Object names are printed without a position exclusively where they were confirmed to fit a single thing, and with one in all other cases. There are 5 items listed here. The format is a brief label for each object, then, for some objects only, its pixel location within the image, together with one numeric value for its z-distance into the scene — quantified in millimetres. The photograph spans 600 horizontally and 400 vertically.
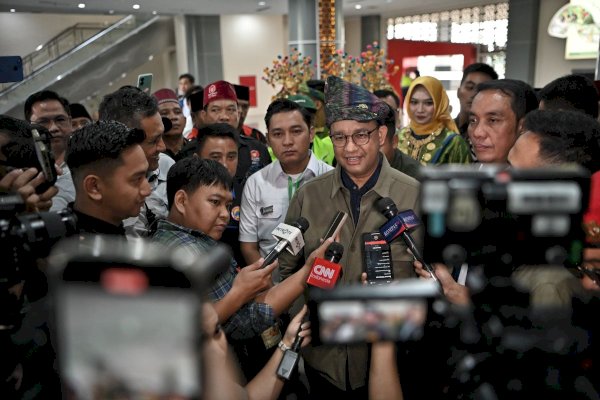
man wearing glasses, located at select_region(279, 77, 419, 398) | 1376
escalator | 8914
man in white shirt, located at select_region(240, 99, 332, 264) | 2047
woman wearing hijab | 2771
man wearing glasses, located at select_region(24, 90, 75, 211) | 2266
